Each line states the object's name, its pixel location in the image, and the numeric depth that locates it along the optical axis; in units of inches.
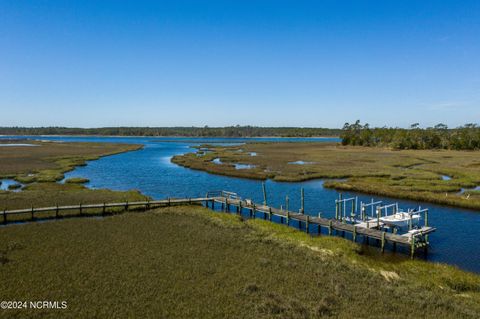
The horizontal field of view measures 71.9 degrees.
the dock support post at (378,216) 1245.6
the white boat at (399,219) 1258.6
